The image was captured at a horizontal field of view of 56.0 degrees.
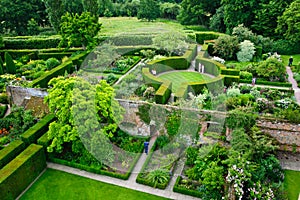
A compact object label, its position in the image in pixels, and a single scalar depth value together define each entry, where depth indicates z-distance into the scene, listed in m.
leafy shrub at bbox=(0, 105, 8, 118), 22.71
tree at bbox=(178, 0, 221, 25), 46.97
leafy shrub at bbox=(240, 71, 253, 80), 25.05
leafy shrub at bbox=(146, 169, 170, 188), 15.87
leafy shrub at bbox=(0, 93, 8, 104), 24.47
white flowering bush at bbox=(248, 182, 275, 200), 13.11
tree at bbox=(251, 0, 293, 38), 34.06
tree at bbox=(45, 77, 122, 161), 16.23
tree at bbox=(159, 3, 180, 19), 58.25
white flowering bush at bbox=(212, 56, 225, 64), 28.37
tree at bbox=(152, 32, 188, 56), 31.50
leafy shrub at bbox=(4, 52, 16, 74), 30.10
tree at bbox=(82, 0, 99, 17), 39.09
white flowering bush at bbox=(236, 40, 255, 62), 29.66
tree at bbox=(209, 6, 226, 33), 42.74
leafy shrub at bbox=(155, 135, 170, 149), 18.66
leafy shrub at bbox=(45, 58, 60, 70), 30.67
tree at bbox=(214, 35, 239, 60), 30.41
